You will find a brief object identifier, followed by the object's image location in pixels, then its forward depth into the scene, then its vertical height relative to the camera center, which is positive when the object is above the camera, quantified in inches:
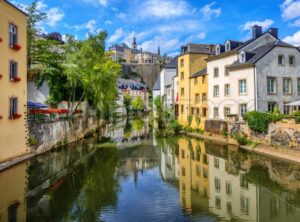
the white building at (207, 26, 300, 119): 828.2 +133.4
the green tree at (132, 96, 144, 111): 2783.0 +119.0
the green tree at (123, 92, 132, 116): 2641.6 +137.3
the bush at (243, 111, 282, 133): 702.0 -24.3
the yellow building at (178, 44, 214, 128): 1085.7 +158.6
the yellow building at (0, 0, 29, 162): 508.5 +75.0
